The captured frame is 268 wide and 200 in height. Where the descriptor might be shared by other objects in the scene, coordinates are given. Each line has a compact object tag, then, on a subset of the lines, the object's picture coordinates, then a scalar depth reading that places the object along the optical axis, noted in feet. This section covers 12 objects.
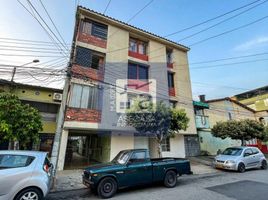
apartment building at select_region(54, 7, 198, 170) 42.78
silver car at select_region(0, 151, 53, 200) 16.26
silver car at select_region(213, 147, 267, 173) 38.88
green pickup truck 21.74
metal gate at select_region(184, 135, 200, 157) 60.39
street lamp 36.72
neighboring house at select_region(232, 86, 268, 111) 107.14
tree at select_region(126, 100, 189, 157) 39.50
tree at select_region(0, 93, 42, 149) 27.12
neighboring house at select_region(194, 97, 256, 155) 63.72
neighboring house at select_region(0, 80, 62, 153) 43.17
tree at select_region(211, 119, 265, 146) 53.52
